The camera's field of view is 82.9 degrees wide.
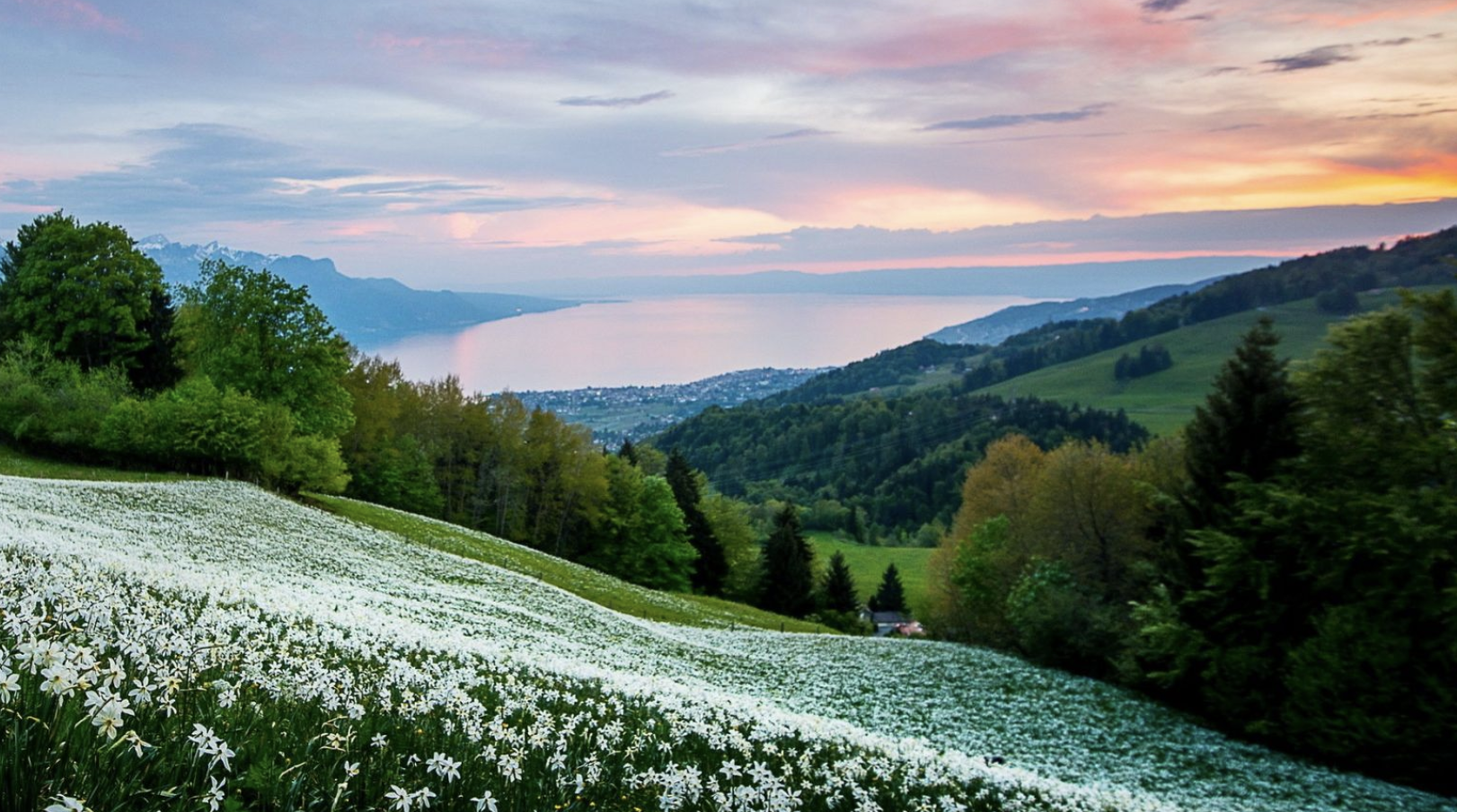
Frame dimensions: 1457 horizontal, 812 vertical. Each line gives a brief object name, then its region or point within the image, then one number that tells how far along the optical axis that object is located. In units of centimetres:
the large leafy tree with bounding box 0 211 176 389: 5859
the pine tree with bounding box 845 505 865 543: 15850
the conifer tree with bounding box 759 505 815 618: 8631
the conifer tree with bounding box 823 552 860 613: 8956
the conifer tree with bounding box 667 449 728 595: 8994
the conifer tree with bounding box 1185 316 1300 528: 2930
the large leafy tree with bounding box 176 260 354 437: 5434
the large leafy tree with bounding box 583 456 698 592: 7850
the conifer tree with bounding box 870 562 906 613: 11175
